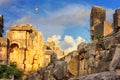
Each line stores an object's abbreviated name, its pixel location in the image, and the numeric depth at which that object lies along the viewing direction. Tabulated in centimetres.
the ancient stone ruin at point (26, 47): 3627
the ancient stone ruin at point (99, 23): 976
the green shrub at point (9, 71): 2990
